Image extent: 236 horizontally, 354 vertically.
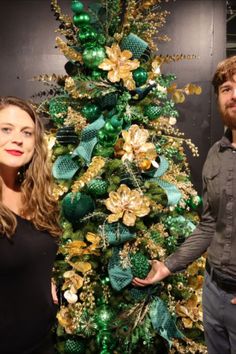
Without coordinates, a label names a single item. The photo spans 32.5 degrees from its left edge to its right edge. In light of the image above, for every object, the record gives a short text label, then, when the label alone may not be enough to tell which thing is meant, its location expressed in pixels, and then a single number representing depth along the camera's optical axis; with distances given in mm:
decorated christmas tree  1755
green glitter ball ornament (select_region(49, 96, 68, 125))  1877
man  1610
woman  1279
